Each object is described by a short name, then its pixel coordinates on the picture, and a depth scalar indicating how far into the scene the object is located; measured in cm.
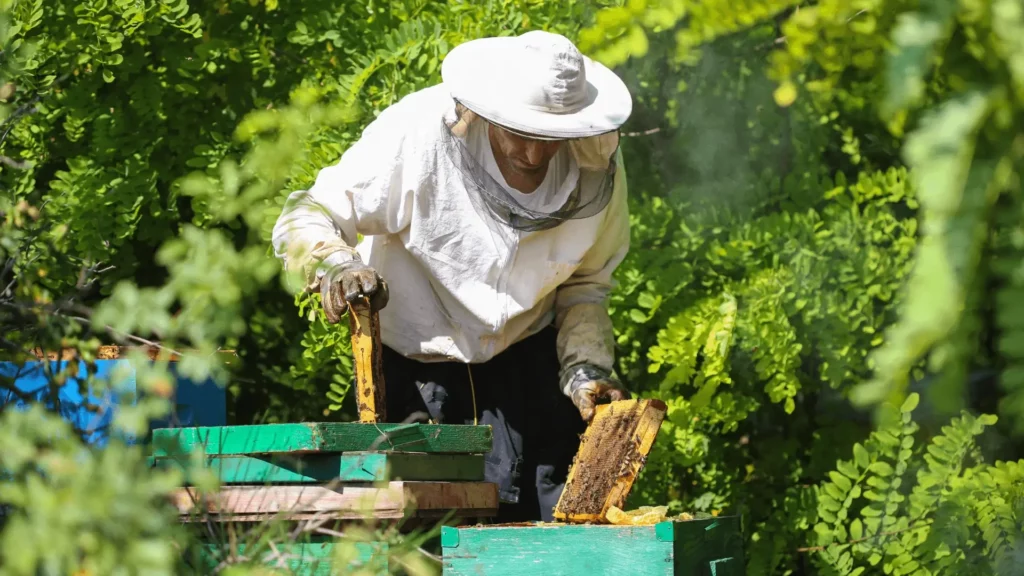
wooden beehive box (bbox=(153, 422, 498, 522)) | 414
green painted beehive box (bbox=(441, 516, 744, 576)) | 427
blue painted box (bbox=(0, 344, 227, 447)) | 450
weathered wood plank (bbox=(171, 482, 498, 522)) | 407
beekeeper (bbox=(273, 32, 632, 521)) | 537
